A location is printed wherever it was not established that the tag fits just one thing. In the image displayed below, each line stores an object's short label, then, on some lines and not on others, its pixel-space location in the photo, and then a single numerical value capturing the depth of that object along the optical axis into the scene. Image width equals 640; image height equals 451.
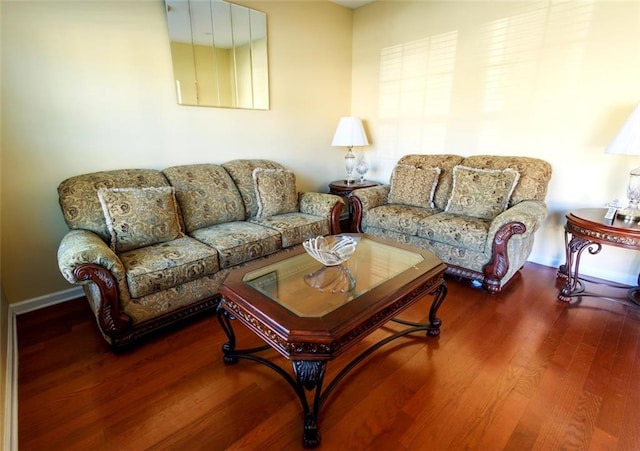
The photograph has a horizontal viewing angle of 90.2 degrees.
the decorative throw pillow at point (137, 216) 2.04
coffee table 1.22
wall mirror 2.55
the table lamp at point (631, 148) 2.01
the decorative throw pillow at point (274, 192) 2.82
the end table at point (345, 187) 3.55
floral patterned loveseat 2.34
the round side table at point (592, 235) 1.98
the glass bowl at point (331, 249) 1.78
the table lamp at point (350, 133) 3.60
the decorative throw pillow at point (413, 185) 3.12
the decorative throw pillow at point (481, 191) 2.66
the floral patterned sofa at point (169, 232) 1.74
